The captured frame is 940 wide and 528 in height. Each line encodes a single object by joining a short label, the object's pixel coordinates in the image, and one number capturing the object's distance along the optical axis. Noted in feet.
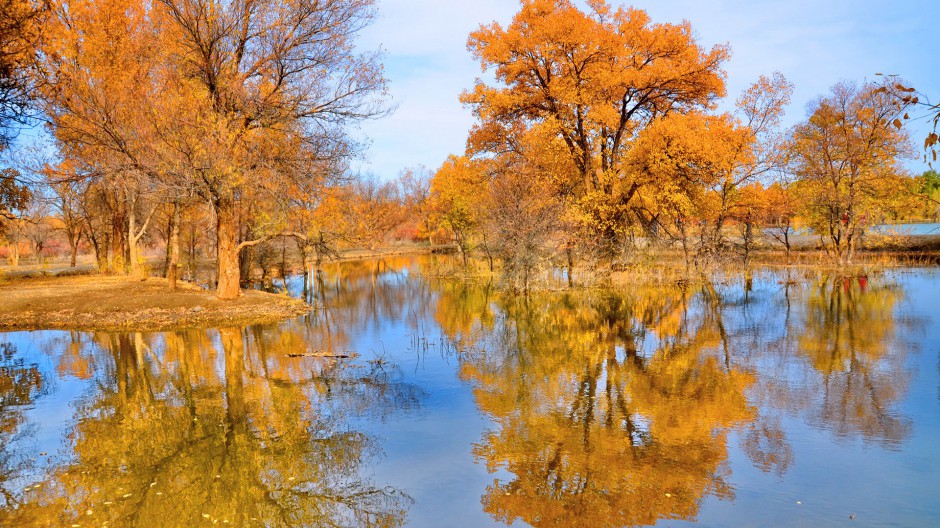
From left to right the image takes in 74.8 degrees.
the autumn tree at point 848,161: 119.96
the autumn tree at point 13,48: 50.49
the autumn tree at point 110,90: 74.69
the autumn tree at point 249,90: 72.23
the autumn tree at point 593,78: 101.60
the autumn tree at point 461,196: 124.47
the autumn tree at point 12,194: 89.86
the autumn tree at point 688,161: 97.19
